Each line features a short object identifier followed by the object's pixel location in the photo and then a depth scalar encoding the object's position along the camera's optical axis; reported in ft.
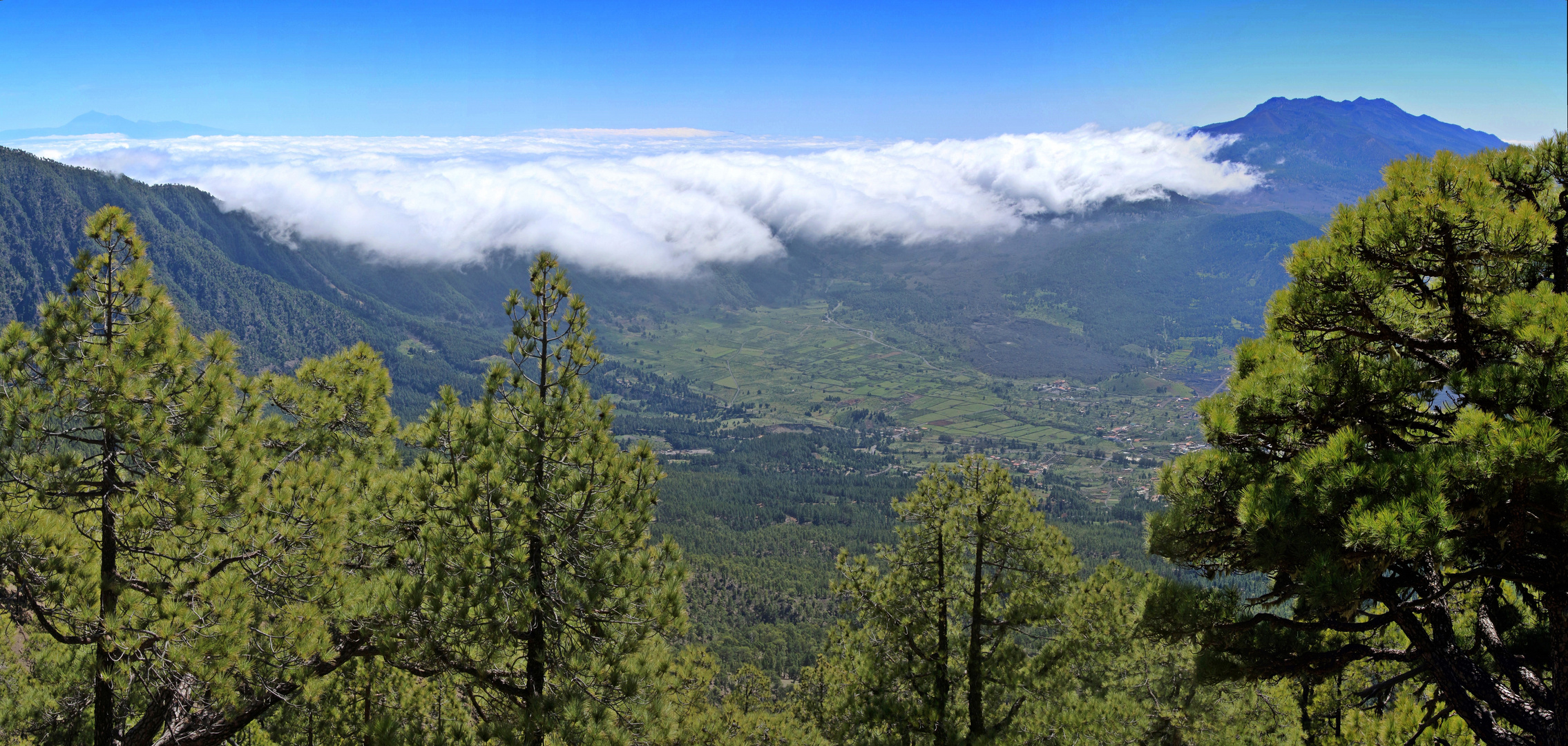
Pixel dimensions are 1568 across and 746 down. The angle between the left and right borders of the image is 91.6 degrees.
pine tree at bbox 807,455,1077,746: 48.21
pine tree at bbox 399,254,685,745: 28.86
